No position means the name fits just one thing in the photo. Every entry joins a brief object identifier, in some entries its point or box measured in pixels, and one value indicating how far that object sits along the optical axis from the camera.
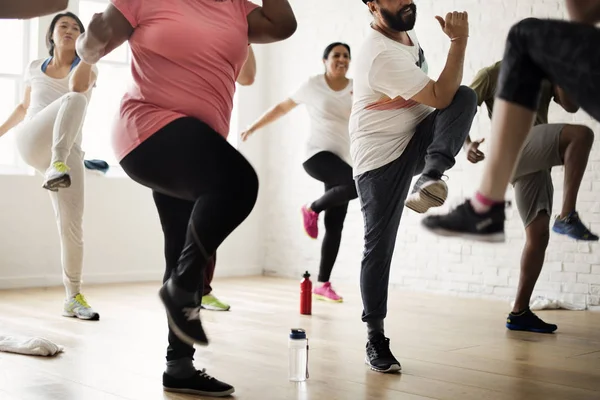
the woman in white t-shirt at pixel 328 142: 5.18
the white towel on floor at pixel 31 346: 3.20
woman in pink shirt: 2.18
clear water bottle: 2.76
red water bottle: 4.71
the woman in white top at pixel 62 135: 3.97
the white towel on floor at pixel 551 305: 5.32
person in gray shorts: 3.25
